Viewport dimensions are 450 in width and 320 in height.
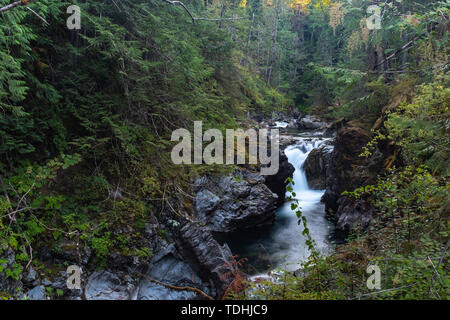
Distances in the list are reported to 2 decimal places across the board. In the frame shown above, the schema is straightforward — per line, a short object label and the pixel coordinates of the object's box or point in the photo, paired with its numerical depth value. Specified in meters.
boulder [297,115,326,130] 27.41
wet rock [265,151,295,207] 12.29
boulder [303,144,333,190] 14.67
